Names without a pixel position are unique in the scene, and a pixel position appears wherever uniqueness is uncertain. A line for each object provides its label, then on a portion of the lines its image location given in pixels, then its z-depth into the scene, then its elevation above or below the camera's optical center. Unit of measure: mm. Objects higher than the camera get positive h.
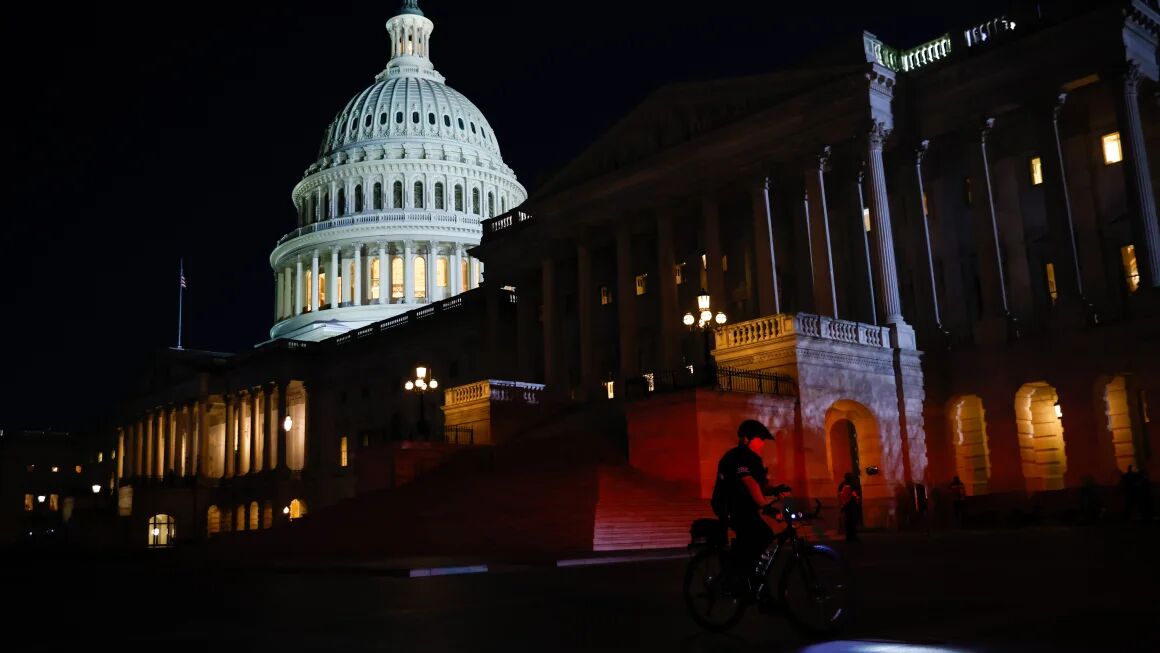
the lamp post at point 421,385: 44062 +4973
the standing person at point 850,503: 26578 -432
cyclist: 10500 -70
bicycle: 9938 -896
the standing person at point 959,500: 34969 -610
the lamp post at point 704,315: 33219 +5462
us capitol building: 34281 +7789
